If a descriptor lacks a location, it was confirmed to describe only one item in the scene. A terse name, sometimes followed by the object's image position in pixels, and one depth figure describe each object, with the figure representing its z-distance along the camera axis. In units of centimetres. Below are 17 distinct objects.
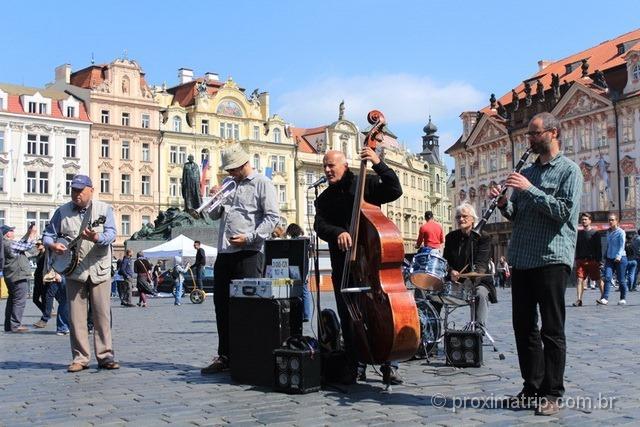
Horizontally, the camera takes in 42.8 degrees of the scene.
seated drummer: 780
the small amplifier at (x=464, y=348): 697
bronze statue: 3291
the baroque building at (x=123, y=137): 5900
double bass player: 598
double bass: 553
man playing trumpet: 686
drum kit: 717
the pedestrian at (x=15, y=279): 1218
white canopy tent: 2683
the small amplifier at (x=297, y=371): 570
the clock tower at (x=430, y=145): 10369
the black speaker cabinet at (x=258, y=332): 614
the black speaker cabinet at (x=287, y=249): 891
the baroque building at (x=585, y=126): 4625
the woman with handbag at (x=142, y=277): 2078
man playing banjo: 719
